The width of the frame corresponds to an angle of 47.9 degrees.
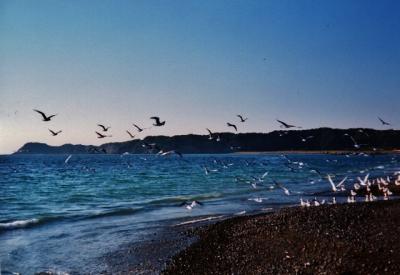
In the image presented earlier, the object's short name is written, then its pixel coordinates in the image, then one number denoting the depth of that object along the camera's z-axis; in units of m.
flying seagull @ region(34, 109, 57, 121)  22.36
